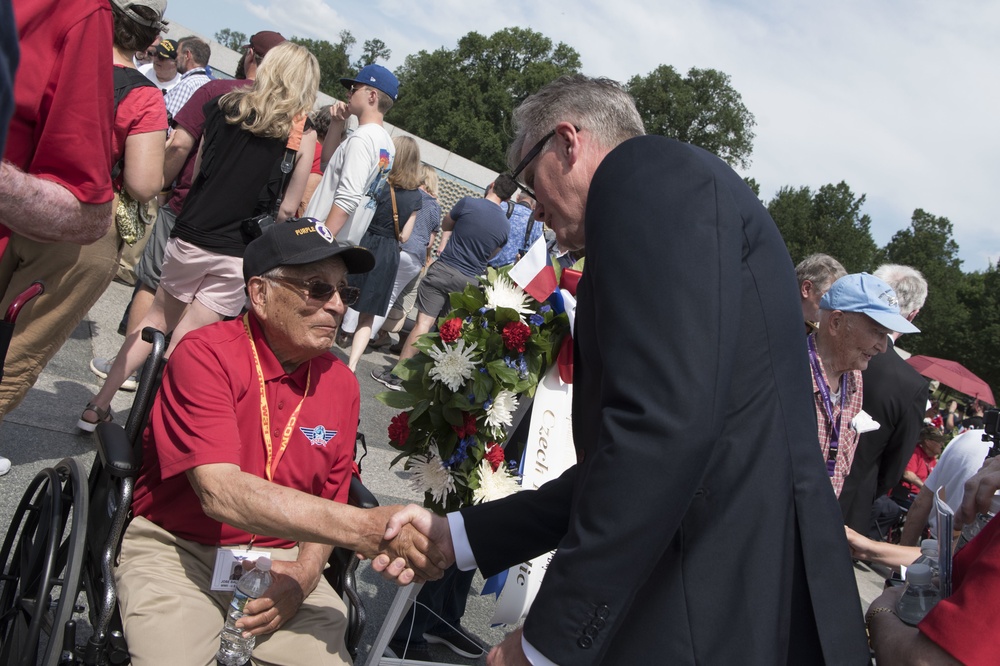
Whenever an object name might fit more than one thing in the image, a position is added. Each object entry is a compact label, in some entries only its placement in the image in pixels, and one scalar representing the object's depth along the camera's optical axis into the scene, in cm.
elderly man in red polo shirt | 233
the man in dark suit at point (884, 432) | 421
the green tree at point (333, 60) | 8181
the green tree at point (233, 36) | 11335
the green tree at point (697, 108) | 6800
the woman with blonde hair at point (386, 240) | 714
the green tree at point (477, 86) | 6606
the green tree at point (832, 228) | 5909
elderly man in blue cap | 368
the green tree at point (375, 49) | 10910
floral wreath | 324
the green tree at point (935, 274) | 4588
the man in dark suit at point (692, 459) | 142
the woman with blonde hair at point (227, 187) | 454
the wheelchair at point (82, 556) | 217
